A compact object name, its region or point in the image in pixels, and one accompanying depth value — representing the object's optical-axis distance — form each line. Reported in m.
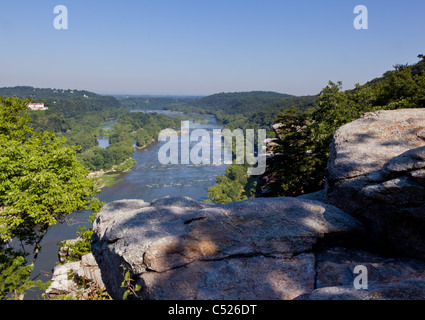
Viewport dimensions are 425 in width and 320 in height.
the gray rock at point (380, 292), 3.56
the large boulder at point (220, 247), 5.05
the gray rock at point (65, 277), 9.95
